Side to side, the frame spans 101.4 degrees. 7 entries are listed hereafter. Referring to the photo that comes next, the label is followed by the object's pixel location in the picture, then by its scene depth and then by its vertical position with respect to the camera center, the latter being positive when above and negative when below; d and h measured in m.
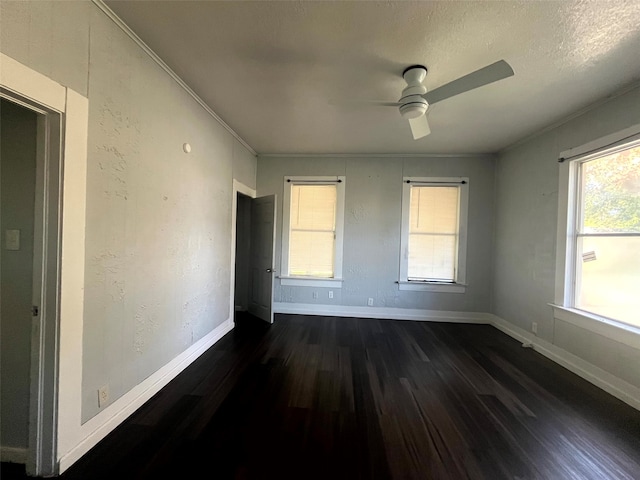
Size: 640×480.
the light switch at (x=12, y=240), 1.40 -0.07
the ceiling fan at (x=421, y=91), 1.73 +1.09
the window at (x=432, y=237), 4.27 +0.06
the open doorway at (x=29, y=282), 1.36 -0.29
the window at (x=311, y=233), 4.45 +0.06
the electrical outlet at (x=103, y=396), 1.65 -1.06
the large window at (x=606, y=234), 2.29 +0.11
